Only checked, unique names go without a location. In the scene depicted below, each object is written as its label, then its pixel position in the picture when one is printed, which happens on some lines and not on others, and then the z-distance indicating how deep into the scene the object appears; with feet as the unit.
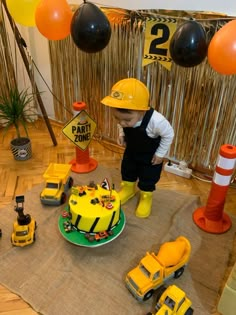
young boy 4.11
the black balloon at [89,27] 4.53
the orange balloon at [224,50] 3.78
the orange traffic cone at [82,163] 6.11
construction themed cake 4.14
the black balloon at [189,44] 4.18
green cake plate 4.16
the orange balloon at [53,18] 4.74
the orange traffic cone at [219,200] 4.38
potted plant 6.15
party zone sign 5.64
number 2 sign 5.13
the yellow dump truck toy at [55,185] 5.10
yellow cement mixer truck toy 3.59
